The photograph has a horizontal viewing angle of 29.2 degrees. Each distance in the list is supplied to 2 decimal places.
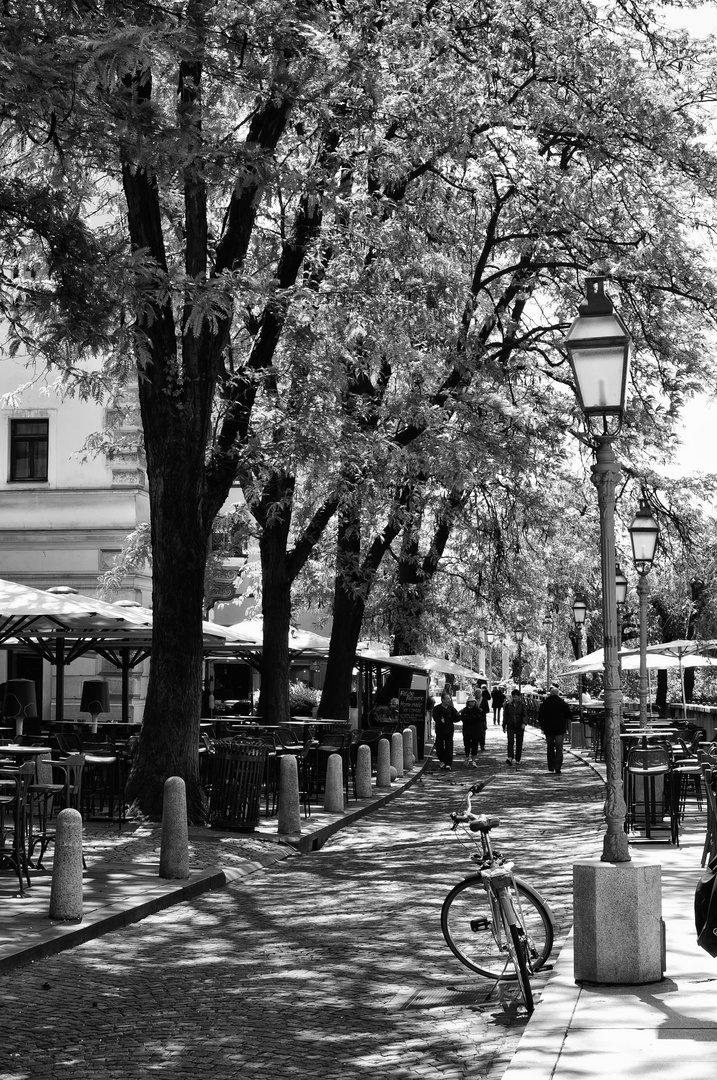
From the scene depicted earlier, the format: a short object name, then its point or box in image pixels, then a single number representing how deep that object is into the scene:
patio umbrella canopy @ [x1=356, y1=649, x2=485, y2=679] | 33.78
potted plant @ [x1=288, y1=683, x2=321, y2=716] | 36.38
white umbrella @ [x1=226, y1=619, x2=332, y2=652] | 27.26
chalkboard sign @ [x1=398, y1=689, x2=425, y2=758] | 35.28
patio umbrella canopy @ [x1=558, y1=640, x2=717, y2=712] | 29.94
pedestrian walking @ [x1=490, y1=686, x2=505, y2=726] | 72.75
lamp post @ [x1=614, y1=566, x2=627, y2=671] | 29.72
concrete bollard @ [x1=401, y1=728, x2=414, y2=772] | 29.89
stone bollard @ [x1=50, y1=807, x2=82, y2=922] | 10.11
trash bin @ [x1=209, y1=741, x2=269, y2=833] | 15.94
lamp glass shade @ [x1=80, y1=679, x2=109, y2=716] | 21.54
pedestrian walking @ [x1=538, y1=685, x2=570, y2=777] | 29.03
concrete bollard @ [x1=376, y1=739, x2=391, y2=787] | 24.36
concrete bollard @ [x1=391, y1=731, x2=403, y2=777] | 27.94
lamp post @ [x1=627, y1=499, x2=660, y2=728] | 22.36
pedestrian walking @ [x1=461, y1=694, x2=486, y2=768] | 33.97
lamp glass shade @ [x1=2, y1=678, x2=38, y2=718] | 20.75
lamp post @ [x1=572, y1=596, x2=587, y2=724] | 39.19
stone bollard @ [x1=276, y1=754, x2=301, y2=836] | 16.47
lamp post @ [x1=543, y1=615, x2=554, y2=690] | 48.65
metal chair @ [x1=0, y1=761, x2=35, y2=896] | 11.23
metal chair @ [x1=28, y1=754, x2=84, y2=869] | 12.46
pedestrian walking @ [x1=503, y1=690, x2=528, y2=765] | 33.91
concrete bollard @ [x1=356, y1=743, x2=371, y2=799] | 21.94
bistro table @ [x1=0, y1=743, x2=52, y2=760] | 12.89
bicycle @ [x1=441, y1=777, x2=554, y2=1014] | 7.83
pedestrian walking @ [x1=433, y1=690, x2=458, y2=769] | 31.34
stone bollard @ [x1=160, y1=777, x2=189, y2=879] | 12.49
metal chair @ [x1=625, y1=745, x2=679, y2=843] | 15.52
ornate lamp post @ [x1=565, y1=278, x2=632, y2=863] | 8.68
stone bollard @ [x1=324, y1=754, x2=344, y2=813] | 19.25
